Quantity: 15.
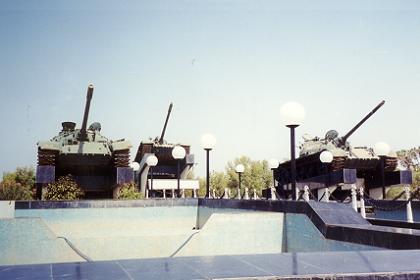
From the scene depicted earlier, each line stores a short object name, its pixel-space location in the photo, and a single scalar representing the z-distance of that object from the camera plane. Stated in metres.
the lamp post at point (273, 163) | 20.78
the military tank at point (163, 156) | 34.16
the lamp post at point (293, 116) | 8.18
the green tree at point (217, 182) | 51.50
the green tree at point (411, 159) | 42.02
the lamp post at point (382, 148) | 14.37
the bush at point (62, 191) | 19.02
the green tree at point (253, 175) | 51.38
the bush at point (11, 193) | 19.14
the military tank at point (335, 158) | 25.42
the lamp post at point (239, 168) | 17.98
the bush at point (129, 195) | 18.20
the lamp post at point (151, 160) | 17.95
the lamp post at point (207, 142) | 14.11
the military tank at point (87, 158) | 22.25
